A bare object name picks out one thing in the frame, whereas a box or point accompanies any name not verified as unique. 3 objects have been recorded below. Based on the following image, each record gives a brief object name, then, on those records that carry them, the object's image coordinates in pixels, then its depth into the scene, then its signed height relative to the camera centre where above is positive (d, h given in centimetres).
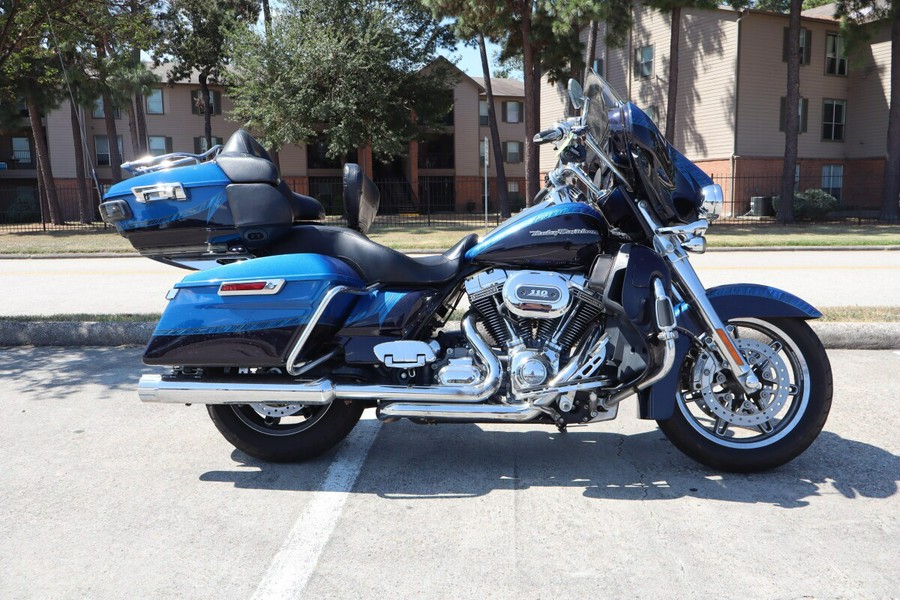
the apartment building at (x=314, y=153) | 4341 +199
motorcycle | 364 -69
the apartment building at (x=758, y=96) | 3155 +324
